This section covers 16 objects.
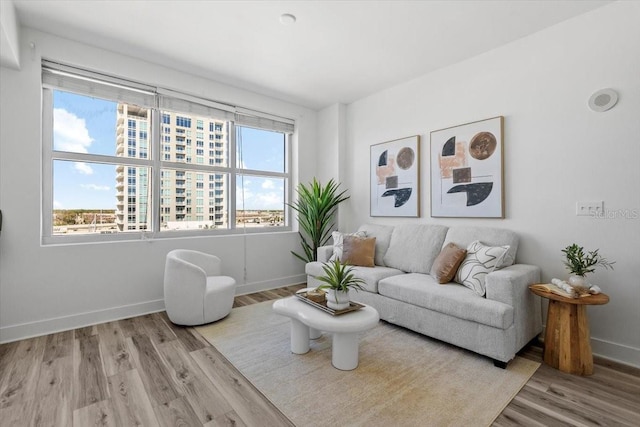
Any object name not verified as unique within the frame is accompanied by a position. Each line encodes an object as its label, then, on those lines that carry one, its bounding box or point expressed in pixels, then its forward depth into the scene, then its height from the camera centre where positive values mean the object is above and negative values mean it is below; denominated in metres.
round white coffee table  2.00 -0.77
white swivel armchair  2.81 -0.78
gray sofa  2.17 -0.68
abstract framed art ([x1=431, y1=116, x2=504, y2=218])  2.94 +0.45
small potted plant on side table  2.13 -0.39
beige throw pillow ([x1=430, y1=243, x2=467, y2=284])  2.65 -0.45
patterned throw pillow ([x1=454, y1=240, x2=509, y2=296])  2.42 -0.44
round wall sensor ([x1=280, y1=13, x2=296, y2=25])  2.50 +1.65
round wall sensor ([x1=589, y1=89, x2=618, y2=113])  2.30 +0.88
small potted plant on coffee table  2.14 -0.55
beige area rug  1.66 -1.11
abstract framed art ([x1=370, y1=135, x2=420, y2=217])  3.64 +0.45
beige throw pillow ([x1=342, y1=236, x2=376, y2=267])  3.45 -0.44
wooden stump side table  2.06 -0.87
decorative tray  2.12 -0.69
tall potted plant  4.21 +0.02
